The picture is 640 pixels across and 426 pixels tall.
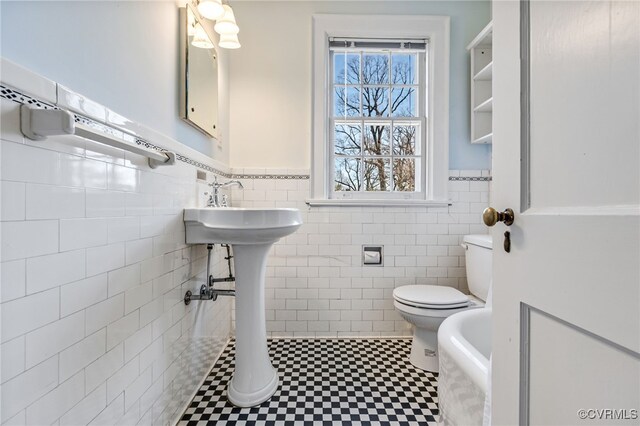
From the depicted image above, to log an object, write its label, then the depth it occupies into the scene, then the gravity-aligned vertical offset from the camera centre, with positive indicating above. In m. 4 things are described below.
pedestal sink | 1.28 -0.39
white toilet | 1.60 -0.51
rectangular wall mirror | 1.39 +0.73
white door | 0.39 +0.00
